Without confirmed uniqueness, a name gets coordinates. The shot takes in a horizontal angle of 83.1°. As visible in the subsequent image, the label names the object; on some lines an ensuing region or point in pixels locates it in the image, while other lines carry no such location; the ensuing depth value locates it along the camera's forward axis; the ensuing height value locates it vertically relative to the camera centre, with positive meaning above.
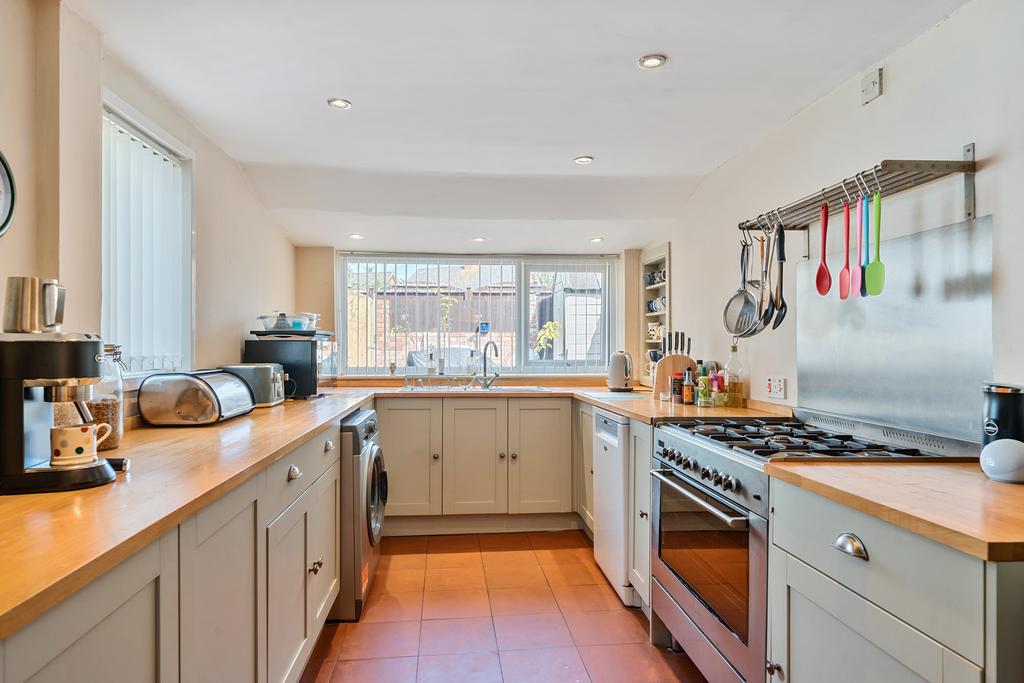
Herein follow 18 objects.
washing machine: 2.53 -0.81
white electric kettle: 3.94 -0.22
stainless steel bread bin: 2.06 -0.22
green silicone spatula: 1.71 +0.22
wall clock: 1.49 +0.38
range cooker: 1.60 -0.55
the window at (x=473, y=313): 4.51 +0.22
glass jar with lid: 1.57 -0.17
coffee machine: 1.14 -0.09
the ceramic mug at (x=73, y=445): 1.18 -0.22
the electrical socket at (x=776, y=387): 2.50 -0.21
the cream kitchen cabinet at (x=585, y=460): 3.45 -0.74
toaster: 2.69 -0.19
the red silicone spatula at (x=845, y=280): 1.88 +0.20
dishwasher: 2.62 -0.77
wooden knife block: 3.11 -0.16
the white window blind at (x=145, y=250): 2.06 +0.35
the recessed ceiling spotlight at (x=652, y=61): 1.96 +0.96
